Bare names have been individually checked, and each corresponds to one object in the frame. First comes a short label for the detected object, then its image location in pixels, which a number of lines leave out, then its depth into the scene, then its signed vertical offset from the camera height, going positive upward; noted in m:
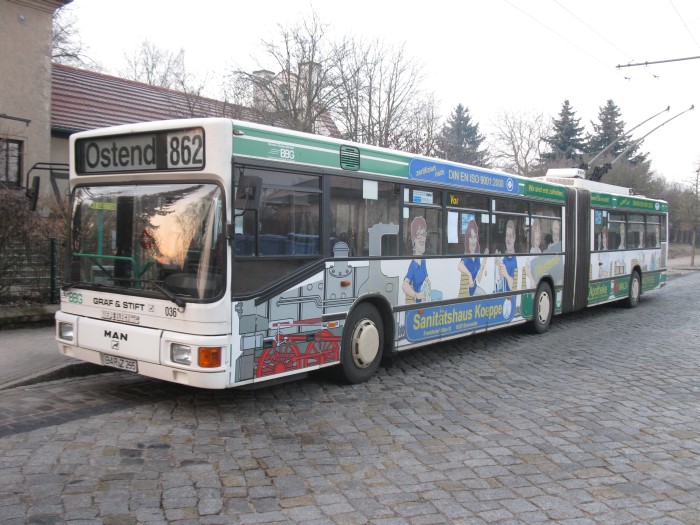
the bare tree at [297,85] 19.73 +5.36
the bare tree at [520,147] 53.16 +9.47
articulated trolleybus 5.73 +0.02
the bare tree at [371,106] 21.58 +5.44
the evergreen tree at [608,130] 59.00 +11.95
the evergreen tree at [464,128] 64.07 +13.50
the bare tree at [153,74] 39.19 +12.54
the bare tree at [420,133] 22.02 +4.51
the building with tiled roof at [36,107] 15.23 +4.08
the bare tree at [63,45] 29.23 +9.86
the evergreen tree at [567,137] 56.59 +10.86
